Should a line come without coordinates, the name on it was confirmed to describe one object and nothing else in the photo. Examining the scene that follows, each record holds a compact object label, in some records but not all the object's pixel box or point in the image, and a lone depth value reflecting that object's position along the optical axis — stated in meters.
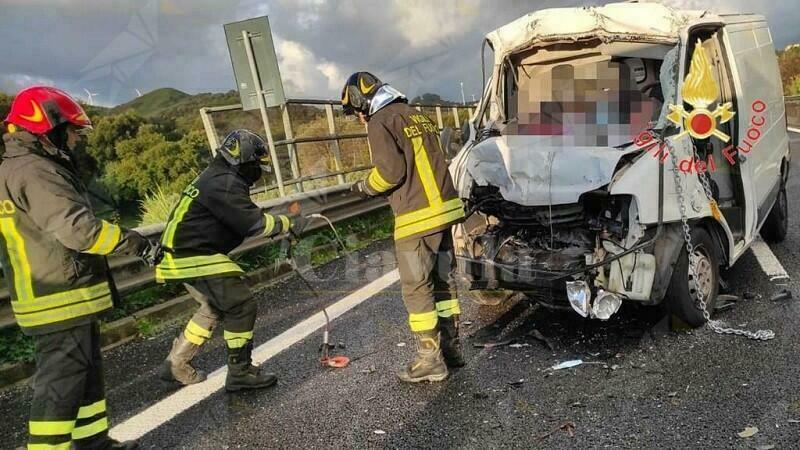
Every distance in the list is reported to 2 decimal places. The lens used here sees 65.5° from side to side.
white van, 3.63
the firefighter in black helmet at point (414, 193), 3.51
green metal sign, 7.00
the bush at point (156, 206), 6.91
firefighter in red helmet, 2.70
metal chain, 3.62
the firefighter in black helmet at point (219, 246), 3.59
